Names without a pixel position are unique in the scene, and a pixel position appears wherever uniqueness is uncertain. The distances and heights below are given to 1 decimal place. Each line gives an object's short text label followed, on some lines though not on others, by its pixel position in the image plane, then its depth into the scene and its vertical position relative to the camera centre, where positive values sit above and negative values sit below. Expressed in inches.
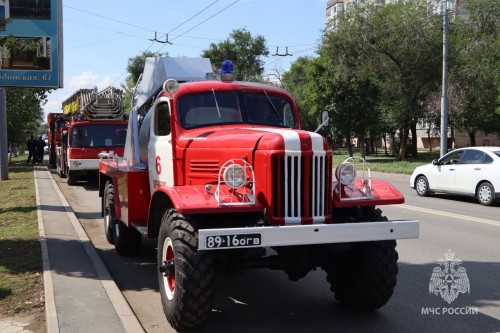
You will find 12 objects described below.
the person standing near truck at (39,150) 1437.1 -12.5
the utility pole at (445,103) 941.2 +69.2
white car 562.6 -34.0
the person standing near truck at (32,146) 1403.8 -1.8
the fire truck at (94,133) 780.0 +17.5
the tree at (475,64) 1206.9 +176.6
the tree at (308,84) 1498.5 +196.8
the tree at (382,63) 1318.9 +198.2
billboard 757.3 +144.3
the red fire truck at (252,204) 189.3 -22.0
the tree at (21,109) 1309.1 +92.6
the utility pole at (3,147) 878.4 -2.5
